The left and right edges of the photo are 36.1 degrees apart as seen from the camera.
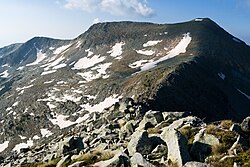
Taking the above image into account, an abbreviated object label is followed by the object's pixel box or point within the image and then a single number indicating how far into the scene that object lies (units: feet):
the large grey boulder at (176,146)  60.34
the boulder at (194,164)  53.26
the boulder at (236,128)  73.82
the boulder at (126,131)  99.68
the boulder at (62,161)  79.00
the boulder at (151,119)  104.05
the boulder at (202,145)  63.87
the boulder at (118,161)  62.28
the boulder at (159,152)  66.54
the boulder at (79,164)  69.17
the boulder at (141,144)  69.00
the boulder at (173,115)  108.78
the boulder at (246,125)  77.91
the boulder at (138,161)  59.12
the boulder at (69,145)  95.21
